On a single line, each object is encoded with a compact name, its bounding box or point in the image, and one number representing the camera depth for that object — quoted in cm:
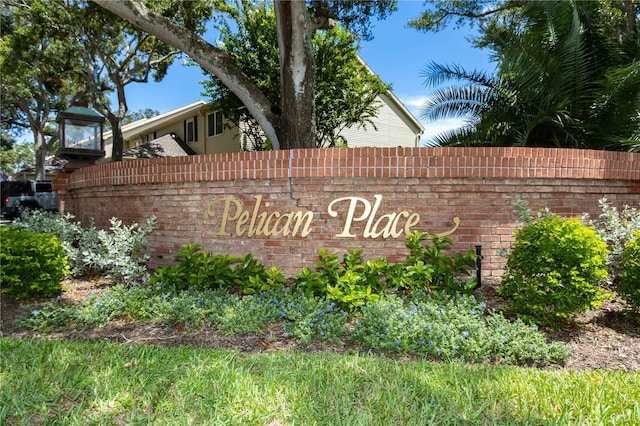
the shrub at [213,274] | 494
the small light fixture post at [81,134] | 862
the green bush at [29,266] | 502
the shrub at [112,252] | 533
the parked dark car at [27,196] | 1872
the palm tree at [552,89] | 667
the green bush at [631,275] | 405
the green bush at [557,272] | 387
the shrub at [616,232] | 463
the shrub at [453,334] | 348
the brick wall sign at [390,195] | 511
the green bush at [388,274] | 448
